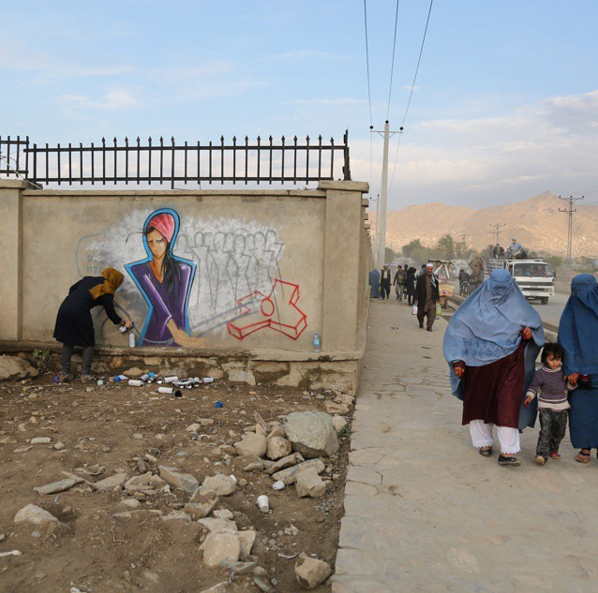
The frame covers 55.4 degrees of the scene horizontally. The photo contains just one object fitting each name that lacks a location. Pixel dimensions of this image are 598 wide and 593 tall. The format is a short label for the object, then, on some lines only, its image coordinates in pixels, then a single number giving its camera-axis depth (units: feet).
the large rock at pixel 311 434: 14.60
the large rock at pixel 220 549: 9.05
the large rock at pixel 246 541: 9.46
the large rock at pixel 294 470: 13.19
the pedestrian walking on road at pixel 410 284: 65.87
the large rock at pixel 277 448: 14.30
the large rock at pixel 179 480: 11.92
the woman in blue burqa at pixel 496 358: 14.39
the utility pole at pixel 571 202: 193.57
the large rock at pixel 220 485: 11.88
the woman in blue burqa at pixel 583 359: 13.94
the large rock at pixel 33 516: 9.78
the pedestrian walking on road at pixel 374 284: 74.02
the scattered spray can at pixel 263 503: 11.71
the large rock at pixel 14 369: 20.30
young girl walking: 14.16
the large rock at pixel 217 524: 9.99
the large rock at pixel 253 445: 14.23
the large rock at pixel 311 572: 8.75
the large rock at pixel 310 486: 12.49
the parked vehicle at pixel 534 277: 75.51
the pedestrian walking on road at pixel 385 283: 76.54
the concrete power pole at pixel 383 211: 89.81
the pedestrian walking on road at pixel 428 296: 40.65
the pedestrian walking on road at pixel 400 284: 75.82
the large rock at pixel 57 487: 11.19
